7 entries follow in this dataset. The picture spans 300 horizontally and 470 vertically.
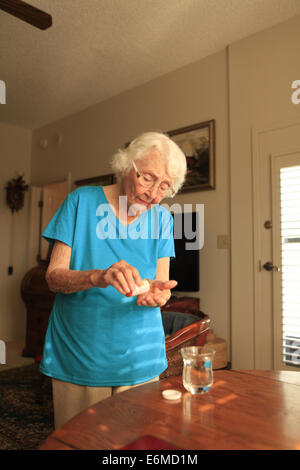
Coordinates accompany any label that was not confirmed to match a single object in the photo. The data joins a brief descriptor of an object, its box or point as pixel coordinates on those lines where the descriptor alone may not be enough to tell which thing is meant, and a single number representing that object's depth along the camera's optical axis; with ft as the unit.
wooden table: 2.30
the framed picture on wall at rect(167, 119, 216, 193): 11.25
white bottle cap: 2.99
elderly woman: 3.59
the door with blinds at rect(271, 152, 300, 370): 9.17
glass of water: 3.06
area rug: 7.71
